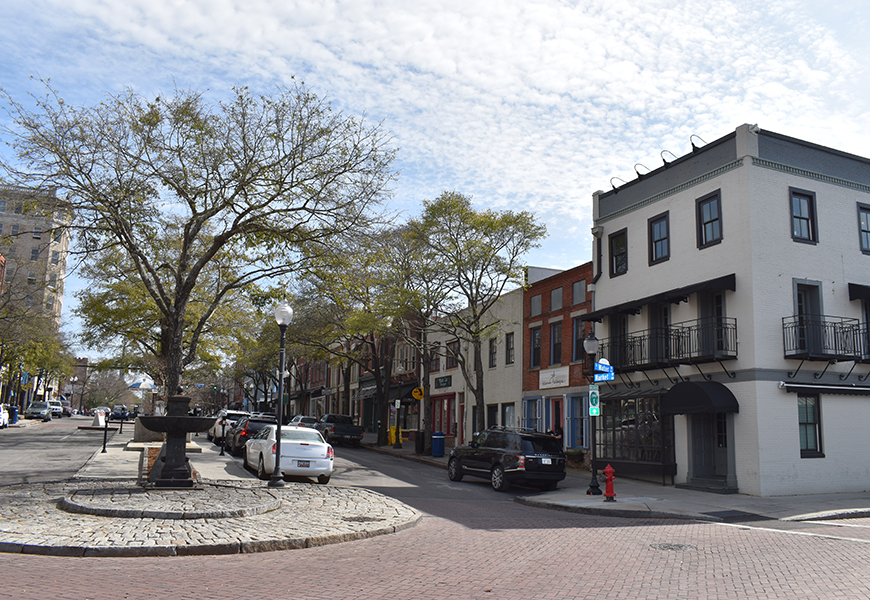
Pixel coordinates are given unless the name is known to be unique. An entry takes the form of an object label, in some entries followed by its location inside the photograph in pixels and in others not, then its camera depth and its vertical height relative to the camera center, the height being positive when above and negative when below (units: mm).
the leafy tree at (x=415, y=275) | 28609 +5287
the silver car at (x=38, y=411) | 59156 -1483
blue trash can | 31761 -1938
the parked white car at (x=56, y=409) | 74938 -1584
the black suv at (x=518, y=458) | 19297 -1556
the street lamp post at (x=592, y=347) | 18609 +1544
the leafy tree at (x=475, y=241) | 27109 +6342
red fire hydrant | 16922 -2003
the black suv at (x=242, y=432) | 26094 -1269
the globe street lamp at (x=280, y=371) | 16650 +640
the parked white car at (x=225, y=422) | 30866 -1084
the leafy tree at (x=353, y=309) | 19188 +3760
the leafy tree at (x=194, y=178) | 16938 +5516
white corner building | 18922 +2314
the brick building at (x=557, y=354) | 27516 +2083
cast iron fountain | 13922 -1044
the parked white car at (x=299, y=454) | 18797 -1504
